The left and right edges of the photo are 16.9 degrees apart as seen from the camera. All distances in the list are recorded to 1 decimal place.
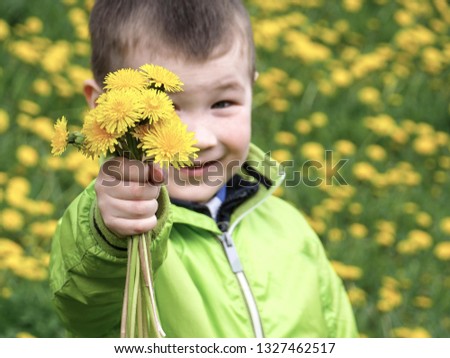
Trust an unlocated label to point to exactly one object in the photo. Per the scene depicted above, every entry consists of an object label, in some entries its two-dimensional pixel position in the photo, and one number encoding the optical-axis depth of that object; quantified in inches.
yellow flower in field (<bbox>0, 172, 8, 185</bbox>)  179.9
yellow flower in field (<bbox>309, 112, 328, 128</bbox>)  236.0
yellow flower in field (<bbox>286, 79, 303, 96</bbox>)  249.1
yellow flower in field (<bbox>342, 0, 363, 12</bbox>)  296.3
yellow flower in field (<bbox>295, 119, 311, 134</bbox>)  232.1
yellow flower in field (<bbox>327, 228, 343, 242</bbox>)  196.1
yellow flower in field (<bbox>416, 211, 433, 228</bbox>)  211.0
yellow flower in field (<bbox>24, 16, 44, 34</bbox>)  230.1
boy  98.1
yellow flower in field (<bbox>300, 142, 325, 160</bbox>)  223.1
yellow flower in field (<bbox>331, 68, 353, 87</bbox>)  255.7
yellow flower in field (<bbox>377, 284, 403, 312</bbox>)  181.5
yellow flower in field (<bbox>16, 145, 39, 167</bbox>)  189.7
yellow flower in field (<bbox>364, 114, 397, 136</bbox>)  241.9
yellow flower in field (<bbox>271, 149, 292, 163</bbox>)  216.2
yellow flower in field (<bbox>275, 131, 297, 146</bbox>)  226.2
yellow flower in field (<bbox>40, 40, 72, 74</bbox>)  217.8
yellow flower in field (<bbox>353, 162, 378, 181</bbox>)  222.4
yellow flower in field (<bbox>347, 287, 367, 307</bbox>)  181.5
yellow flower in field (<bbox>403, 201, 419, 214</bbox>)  214.5
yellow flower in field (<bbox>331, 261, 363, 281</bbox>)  186.0
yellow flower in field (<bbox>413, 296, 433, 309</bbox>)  185.8
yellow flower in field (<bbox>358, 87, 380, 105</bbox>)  251.6
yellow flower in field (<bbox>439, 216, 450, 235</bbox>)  208.5
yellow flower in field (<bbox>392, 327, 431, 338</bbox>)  173.0
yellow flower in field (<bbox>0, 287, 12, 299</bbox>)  152.0
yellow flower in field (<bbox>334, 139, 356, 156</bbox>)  229.1
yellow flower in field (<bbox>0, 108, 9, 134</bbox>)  196.0
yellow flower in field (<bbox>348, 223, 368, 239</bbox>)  200.6
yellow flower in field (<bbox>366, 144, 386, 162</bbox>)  230.3
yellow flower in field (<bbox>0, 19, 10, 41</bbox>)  223.8
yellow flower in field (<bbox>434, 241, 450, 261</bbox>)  200.6
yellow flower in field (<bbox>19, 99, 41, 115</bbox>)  205.2
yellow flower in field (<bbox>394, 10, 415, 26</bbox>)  293.5
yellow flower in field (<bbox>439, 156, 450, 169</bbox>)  238.9
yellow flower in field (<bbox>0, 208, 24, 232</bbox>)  170.8
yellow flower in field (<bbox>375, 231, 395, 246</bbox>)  201.9
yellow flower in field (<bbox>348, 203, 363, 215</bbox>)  210.1
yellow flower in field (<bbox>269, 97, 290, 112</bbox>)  240.6
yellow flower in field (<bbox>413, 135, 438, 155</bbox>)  240.2
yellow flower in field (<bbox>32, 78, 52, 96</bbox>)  211.6
